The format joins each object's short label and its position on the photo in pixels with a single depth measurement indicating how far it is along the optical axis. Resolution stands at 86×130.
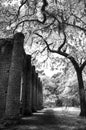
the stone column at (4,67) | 10.17
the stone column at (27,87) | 14.82
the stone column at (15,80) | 8.68
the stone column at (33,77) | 20.97
